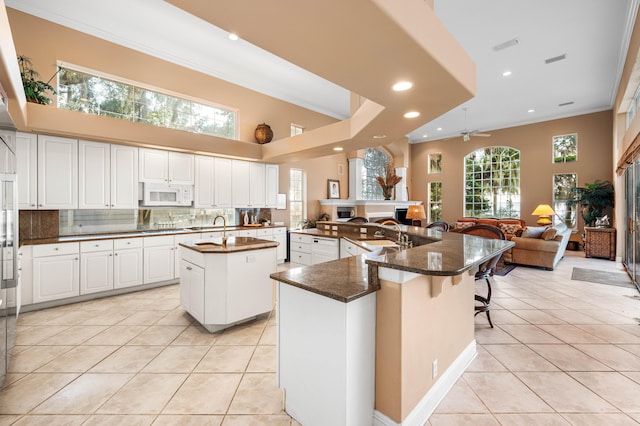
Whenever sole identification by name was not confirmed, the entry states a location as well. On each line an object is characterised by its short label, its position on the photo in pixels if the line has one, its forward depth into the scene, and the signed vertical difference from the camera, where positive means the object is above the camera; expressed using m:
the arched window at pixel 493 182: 9.44 +1.05
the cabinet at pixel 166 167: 4.59 +0.79
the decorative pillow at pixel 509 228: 7.84 -0.42
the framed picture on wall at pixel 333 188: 8.00 +0.72
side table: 6.68 -0.72
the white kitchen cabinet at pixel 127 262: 4.11 -0.70
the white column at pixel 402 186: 10.19 +0.96
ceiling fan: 7.45 +2.15
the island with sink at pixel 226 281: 2.96 -0.73
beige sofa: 5.66 -0.71
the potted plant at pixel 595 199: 7.21 +0.35
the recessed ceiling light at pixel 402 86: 2.32 +1.06
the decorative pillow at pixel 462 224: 9.21 -0.36
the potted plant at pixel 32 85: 3.48 +1.62
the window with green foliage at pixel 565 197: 8.31 +0.45
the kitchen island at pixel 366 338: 1.53 -0.72
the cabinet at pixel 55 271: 3.54 -0.73
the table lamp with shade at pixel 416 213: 5.10 +0.00
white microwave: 4.70 +0.33
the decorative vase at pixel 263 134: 6.04 +1.69
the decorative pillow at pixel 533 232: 6.13 -0.42
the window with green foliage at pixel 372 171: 9.14 +1.43
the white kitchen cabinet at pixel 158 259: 4.39 -0.70
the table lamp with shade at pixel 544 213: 7.70 -0.01
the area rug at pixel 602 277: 4.86 -1.17
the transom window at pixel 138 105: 4.20 +1.85
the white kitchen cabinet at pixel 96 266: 3.86 -0.71
